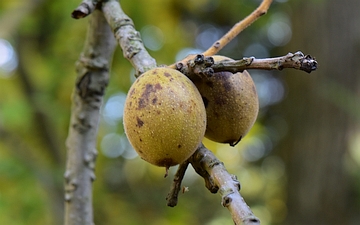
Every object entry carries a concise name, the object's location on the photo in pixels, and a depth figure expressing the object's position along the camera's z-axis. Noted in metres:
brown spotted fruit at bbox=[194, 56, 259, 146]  0.97
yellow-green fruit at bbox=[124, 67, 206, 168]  0.93
